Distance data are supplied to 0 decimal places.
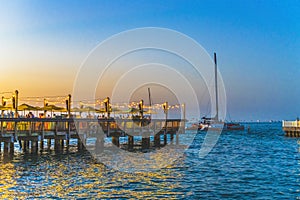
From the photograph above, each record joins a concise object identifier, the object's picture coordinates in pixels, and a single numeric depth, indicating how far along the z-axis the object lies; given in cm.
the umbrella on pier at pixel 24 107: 4041
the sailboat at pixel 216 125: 10781
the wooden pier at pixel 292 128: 6719
